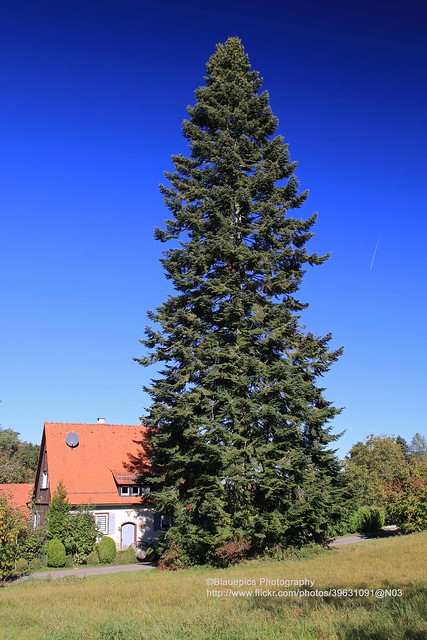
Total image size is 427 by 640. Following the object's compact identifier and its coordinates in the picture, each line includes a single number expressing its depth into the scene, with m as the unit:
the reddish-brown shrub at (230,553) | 20.08
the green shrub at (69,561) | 29.81
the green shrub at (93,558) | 30.67
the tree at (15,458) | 50.35
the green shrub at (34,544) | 29.12
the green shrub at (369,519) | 44.65
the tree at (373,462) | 50.67
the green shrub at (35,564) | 29.08
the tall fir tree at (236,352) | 20.89
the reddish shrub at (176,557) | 21.83
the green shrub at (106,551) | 30.53
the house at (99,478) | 34.25
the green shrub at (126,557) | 30.88
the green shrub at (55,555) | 29.36
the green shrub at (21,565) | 28.23
